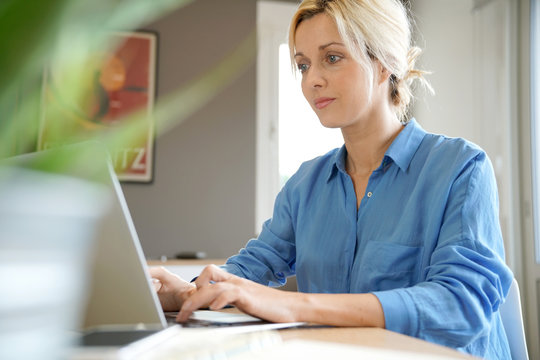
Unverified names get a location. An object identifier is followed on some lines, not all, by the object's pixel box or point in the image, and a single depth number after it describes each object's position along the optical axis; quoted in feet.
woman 2.71
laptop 1.89
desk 2.01
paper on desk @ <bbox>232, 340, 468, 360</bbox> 1.80
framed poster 10.53
